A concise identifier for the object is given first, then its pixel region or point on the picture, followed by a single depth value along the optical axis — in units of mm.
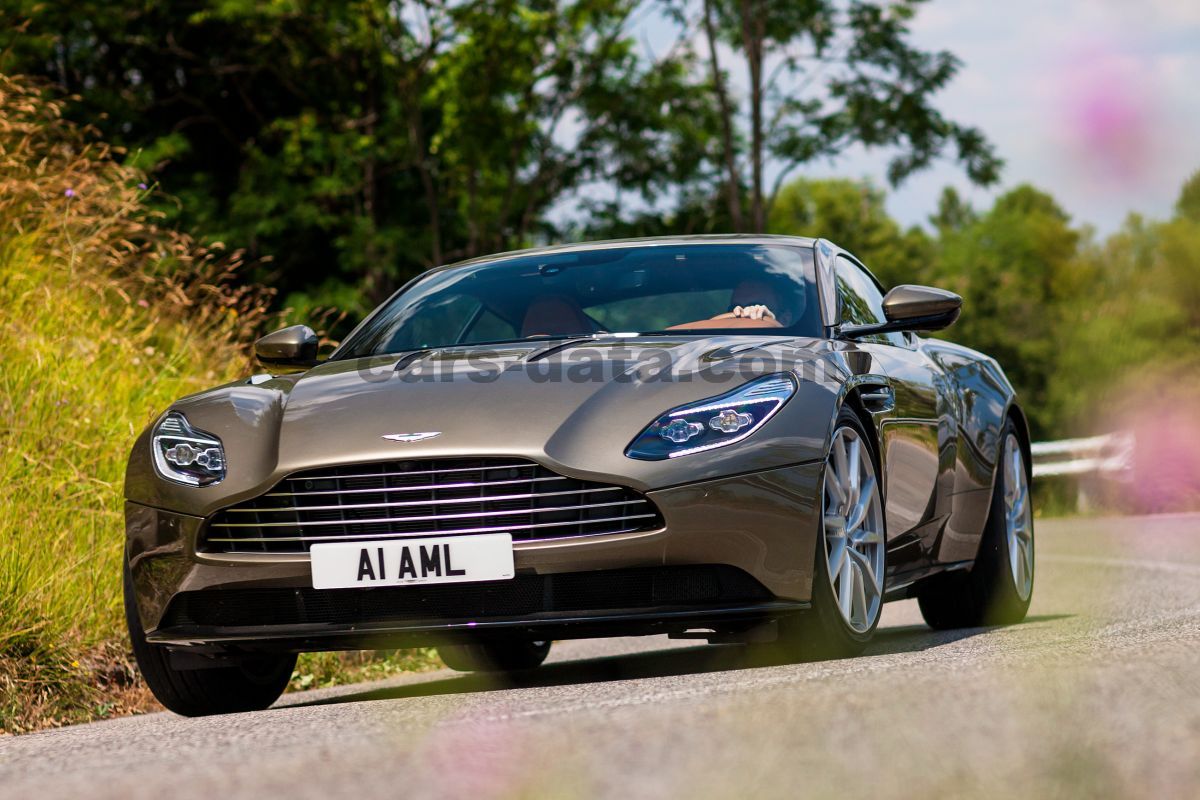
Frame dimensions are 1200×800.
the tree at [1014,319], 69312
